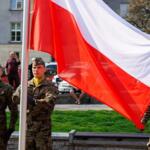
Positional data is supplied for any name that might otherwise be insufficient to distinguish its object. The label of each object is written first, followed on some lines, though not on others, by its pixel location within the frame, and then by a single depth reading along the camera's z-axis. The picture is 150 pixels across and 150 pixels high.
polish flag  6.95
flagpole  6.61
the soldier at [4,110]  9.19
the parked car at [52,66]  36.74
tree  61.39
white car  28.02
